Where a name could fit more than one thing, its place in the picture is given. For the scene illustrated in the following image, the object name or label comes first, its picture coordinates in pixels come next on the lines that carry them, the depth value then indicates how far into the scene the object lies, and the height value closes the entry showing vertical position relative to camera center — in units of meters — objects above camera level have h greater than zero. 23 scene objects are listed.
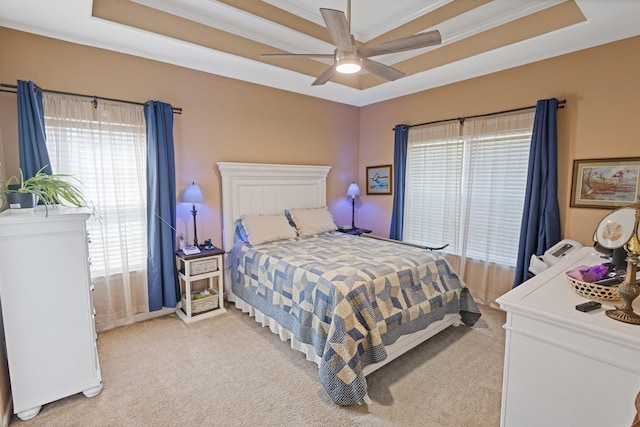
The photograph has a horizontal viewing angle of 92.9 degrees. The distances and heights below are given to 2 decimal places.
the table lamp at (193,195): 3.20 -0.12
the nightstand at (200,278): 3.17 -1.10
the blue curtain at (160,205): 3.05 -0.22
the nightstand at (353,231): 4.40 -0.69
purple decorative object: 1.48 -0.44
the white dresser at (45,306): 1.84 -0.78
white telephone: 2.70 -0.62
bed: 2.11 -0.87
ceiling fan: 1.80 +0.93
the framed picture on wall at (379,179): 4.68 +0.08
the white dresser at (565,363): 1.12 -0.72
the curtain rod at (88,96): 2.44 +0.78
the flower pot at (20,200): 2.04 -0.12
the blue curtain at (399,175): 4.29 +0.13
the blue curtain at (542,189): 2.97 -0.04
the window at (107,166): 2.68 +0.16
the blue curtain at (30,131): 2.43 +0.42
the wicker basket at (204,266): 3.20 -0.88
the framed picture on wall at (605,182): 2.65 +0.03
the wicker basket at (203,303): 3.26 -1.30
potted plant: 2.02 -0.06
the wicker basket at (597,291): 1.36 -0.48
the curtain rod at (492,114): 2.97 +0.80
